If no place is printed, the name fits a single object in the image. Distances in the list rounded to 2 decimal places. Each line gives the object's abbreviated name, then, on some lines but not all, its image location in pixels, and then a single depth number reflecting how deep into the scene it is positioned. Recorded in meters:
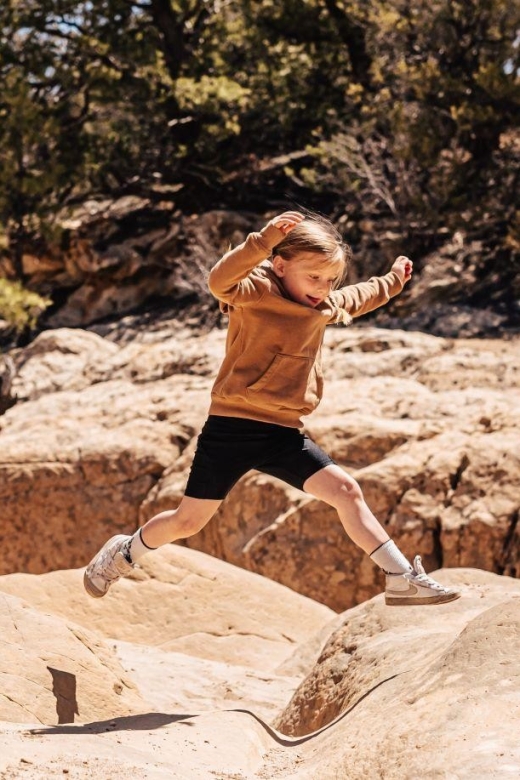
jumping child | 4.15
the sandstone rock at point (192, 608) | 5.75
